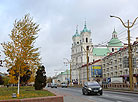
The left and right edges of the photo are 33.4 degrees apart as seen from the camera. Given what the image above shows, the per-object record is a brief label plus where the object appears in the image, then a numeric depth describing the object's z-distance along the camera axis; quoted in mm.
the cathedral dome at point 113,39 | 134000
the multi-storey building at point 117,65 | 71000
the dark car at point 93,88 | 23844
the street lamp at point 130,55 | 28984
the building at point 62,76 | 170250
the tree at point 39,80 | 31356
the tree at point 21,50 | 20109
